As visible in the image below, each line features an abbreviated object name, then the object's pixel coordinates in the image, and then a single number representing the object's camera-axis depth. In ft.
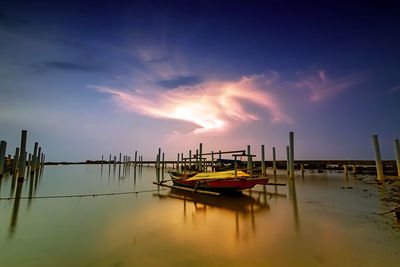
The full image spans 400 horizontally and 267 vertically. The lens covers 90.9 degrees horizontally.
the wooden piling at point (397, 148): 65.74
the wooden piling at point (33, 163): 97.52
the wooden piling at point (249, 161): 77.56
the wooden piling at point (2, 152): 69.08
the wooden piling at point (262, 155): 84.95
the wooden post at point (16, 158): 81.56
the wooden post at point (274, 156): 98.21
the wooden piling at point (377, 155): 63.57
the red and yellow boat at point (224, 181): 44.16
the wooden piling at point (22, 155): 64.90
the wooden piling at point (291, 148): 77.06
